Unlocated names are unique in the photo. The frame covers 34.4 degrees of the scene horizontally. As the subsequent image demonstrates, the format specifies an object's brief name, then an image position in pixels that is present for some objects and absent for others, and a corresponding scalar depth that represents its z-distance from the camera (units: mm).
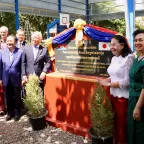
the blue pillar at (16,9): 14370
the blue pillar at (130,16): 8784
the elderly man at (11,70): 4621
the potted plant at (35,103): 4250
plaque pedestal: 3939
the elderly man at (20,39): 5998
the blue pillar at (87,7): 22552
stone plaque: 3861
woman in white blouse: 3100
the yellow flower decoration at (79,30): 3973
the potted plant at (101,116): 3350
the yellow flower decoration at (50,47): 4492
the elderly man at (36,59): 4496
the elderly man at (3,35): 5383
